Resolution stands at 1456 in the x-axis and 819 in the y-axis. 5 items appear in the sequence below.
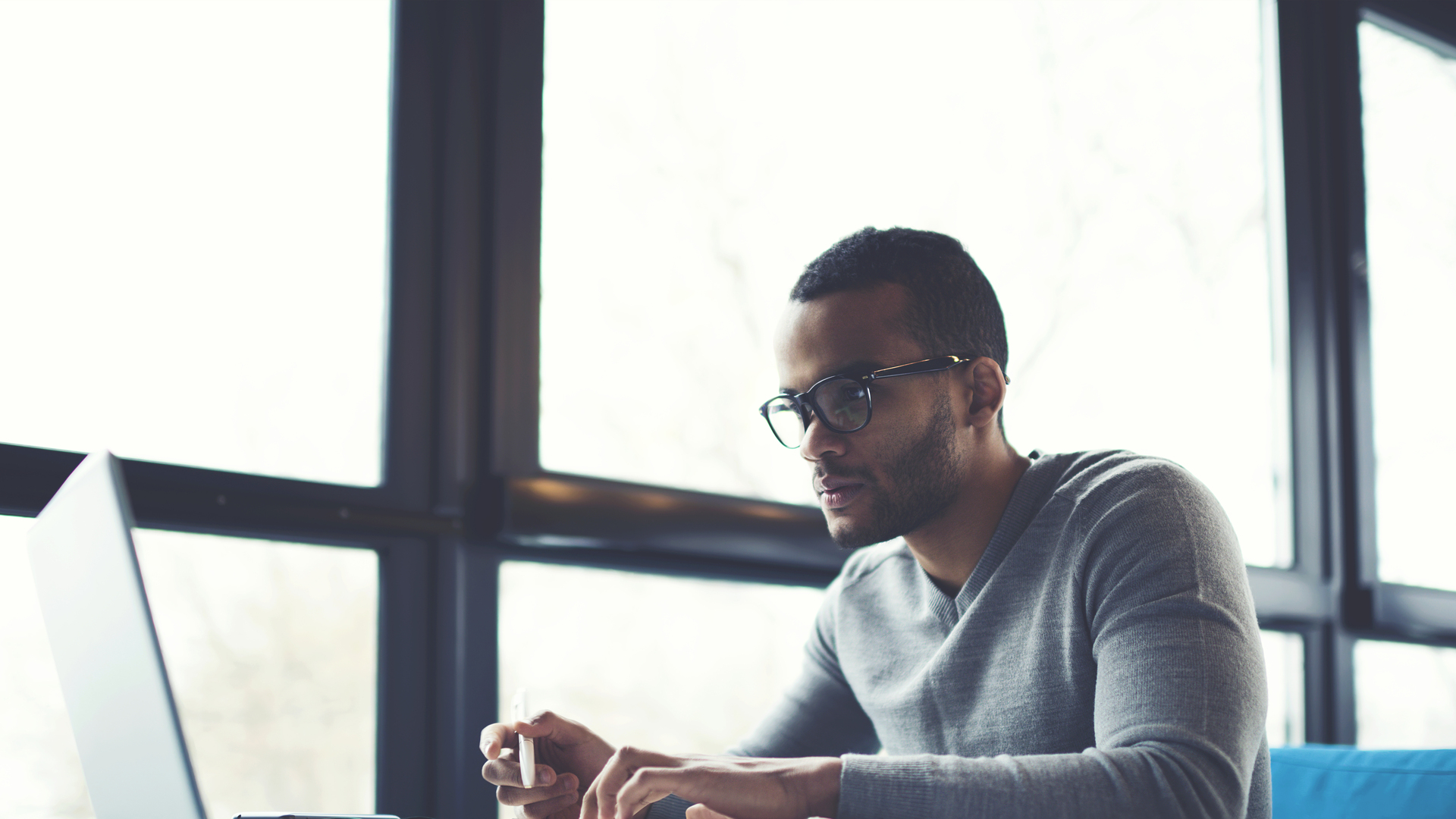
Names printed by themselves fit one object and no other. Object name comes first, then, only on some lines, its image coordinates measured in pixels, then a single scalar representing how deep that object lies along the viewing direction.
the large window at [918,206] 1.84
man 0.95
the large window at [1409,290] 2.91
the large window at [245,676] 1.30
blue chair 1.29
